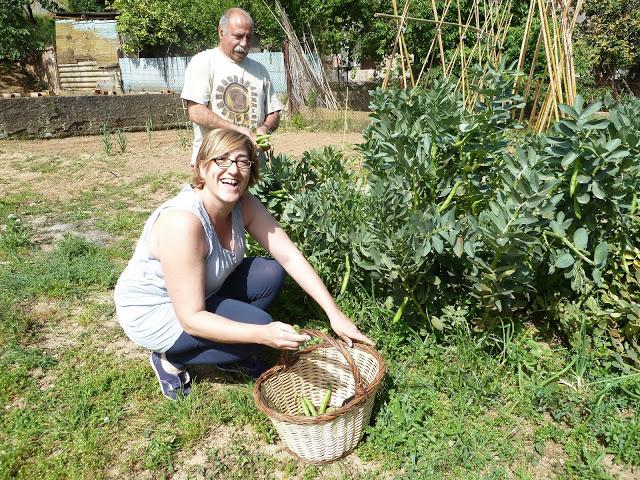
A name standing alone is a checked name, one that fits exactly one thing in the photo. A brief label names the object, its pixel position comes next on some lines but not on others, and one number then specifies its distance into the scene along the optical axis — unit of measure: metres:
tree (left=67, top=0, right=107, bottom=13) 22.58
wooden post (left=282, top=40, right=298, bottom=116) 10.43
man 3.26
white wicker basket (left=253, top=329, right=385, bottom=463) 1.79
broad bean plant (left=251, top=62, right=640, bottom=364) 1.83
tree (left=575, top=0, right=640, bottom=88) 9.98
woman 1.88
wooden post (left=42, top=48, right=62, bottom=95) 16.64
